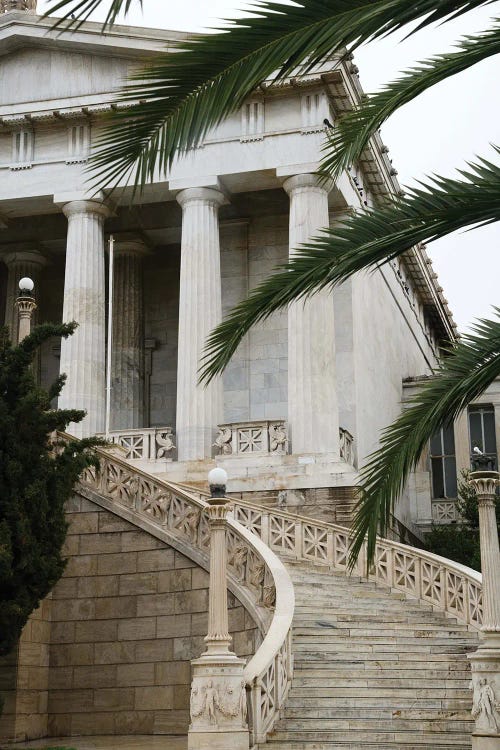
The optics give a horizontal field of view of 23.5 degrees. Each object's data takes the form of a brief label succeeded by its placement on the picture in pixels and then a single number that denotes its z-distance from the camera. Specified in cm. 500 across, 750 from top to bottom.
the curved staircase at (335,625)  1747
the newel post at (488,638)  1571
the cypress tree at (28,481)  1864
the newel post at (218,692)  1638
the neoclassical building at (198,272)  3331
